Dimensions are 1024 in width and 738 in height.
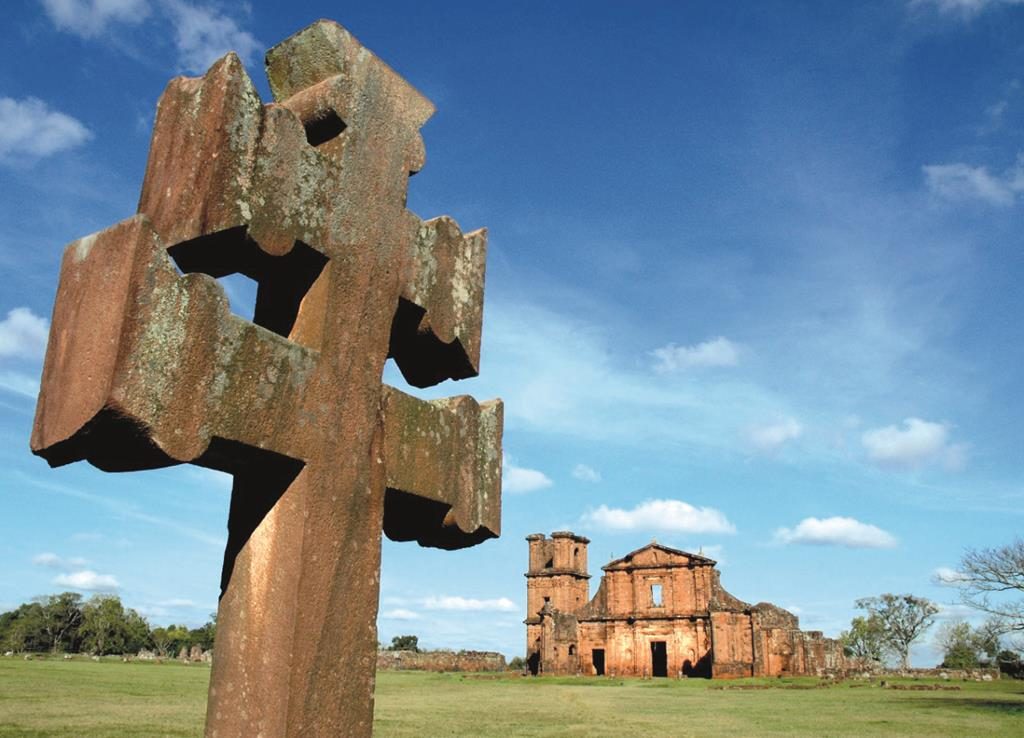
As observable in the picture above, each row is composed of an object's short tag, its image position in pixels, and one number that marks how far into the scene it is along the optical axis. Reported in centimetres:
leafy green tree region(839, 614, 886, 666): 6600
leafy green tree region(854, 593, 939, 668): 6322
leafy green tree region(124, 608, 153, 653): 7262
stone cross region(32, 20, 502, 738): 192
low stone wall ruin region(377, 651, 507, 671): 5628
